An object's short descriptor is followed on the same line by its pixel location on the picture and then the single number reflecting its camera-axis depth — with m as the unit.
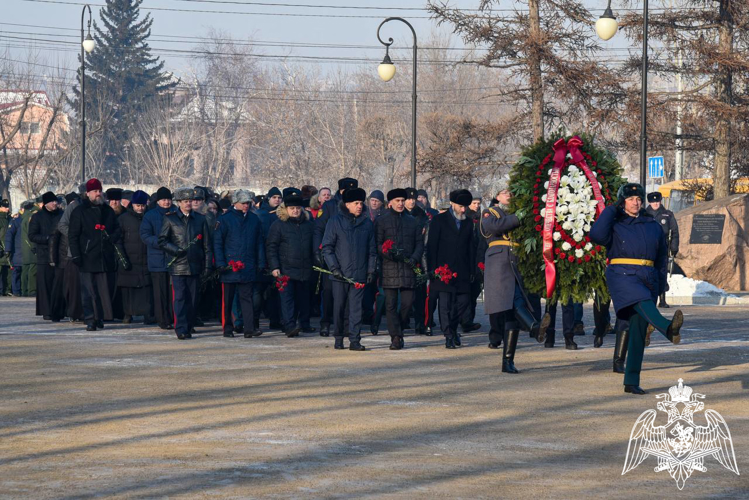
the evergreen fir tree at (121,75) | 85.88
